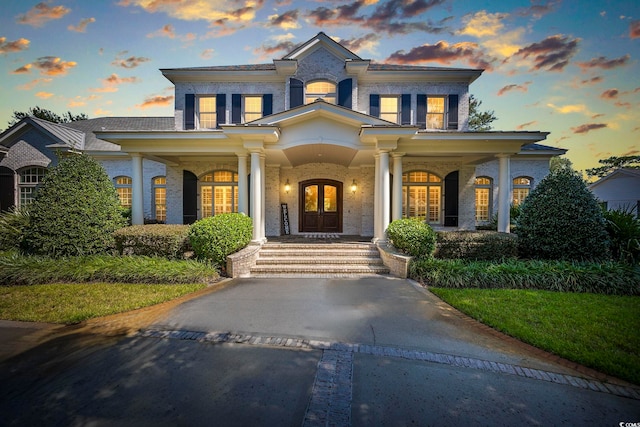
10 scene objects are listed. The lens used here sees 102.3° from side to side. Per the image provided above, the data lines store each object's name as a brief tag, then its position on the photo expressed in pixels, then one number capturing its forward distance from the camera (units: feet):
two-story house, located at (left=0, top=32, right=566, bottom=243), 36.99
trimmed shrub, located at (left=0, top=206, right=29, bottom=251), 27.53
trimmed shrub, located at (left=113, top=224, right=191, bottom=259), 25.82
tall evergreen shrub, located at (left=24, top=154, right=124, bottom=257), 24.48
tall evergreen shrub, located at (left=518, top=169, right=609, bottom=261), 24.20
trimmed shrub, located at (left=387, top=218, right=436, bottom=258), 24.44
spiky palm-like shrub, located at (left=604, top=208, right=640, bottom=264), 24.07
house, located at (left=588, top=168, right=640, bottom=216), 63.93
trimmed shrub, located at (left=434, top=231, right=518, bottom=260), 25.64
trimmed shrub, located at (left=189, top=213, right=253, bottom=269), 23.65
